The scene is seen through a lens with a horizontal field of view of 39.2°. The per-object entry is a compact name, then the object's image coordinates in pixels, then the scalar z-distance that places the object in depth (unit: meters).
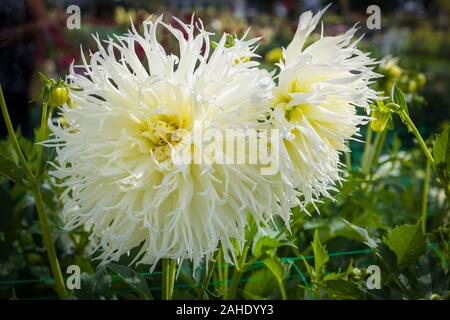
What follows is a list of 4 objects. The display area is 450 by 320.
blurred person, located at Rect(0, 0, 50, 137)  1.58
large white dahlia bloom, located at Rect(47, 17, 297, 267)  0.52
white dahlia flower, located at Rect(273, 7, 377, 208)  0.52
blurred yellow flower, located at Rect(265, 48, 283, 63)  1.46
